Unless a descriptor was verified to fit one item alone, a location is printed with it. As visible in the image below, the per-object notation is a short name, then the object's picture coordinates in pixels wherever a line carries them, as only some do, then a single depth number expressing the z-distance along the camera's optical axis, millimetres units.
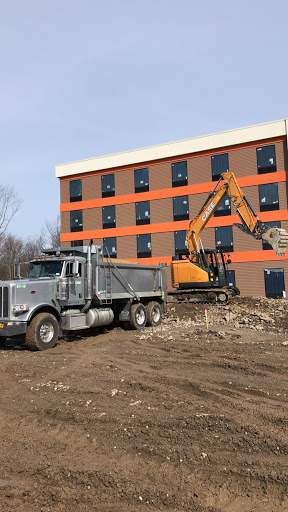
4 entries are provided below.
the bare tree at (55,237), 62494
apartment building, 34406
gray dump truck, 10969
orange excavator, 21359
